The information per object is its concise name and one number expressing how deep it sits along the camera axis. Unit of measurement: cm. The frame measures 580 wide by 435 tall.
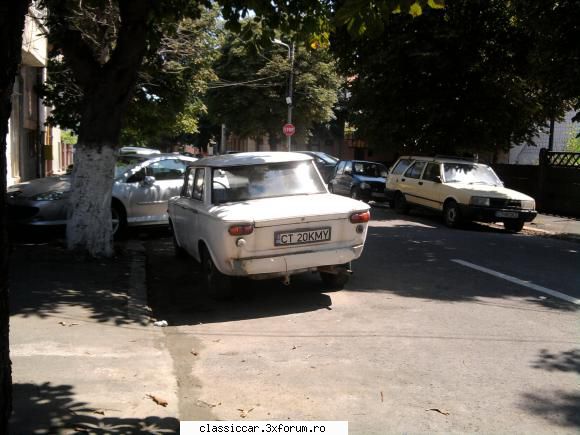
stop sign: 3331
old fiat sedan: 632
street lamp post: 3334
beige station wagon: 1393
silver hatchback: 1025
